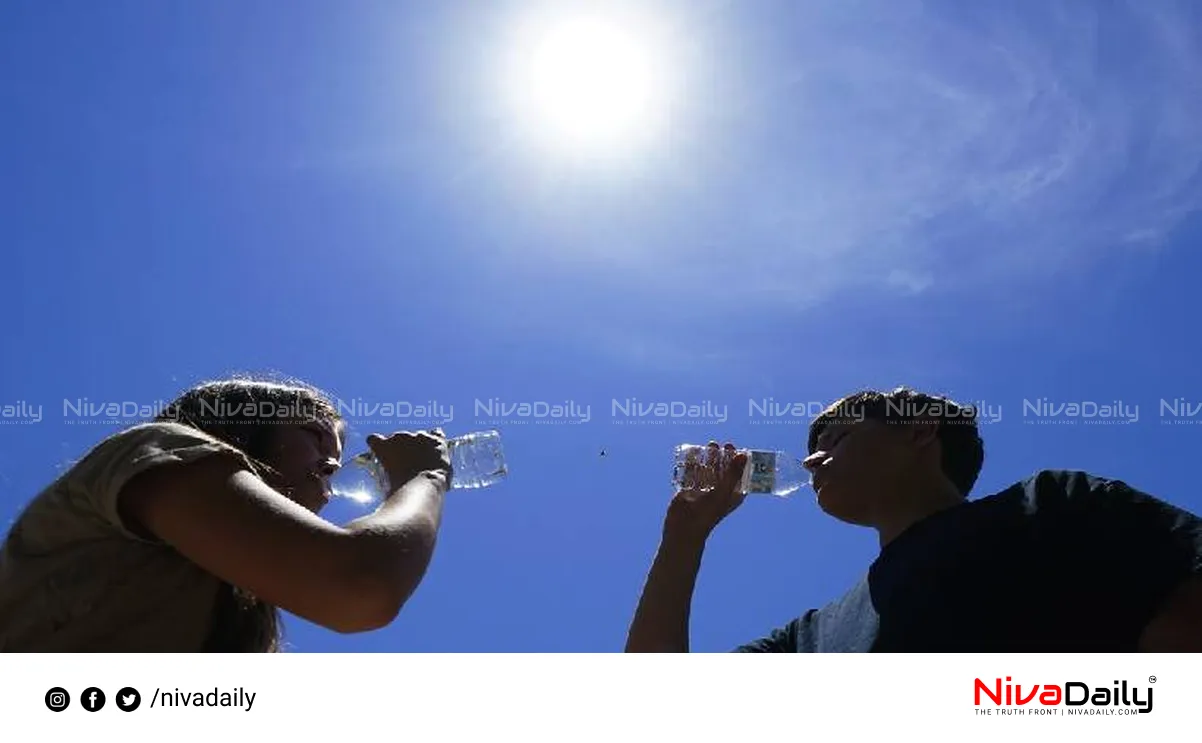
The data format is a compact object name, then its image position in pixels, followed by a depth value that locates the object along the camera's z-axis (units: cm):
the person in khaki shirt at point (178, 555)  210
